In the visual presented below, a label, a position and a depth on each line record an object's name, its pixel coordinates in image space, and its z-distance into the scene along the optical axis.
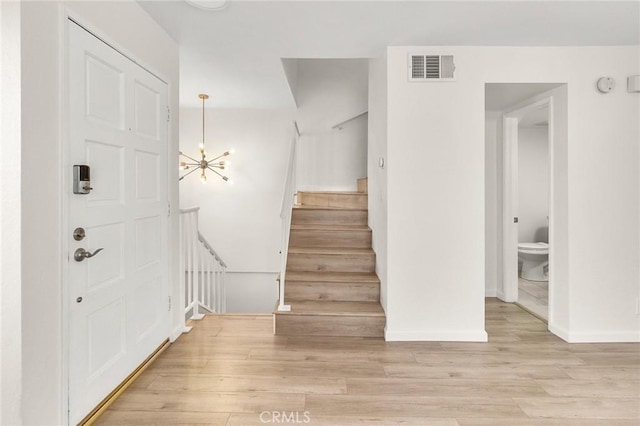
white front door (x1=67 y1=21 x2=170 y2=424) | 1.79
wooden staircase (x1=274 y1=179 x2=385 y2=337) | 3.04
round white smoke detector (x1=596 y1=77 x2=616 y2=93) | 2.91
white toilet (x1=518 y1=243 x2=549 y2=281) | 5.09
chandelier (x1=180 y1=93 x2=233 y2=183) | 5.24
